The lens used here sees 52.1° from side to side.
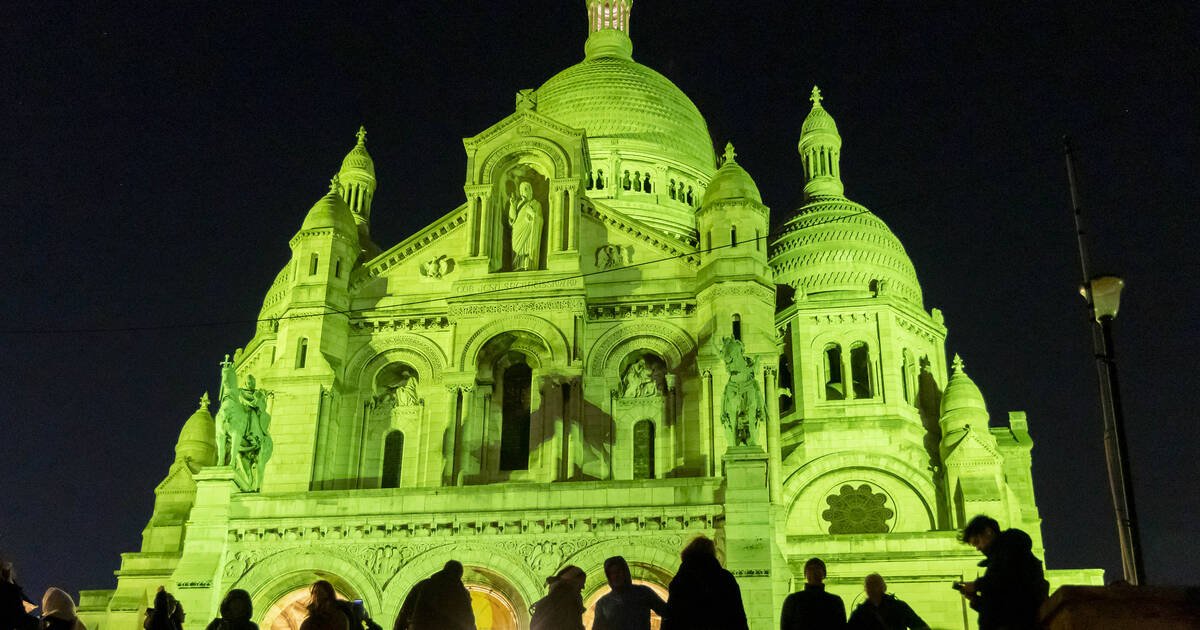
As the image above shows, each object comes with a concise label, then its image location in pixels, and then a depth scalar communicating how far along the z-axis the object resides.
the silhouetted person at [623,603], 12.49
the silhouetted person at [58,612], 11.66
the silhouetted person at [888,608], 12.93
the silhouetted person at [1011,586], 10.33
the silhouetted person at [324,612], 11.82
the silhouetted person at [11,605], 10.81
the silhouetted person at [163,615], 13.06
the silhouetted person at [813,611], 11.77
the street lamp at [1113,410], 16.56
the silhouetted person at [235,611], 11.77
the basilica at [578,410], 29.84
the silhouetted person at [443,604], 12.61
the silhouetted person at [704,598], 11.40
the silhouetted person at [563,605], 13.04
